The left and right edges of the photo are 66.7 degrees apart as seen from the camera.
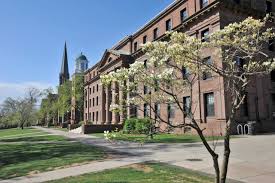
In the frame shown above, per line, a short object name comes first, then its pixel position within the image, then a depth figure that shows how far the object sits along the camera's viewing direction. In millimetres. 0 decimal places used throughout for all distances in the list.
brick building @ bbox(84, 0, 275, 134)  19535
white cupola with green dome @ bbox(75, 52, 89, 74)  68149
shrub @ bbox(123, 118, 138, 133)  24550
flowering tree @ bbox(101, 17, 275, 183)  4268
